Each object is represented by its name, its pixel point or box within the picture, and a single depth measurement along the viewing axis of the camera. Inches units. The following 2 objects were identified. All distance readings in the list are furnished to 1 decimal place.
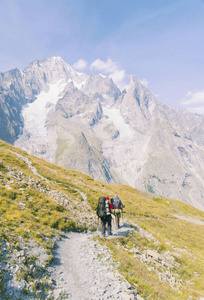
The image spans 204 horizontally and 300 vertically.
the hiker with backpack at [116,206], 724.7
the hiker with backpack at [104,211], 622.8
